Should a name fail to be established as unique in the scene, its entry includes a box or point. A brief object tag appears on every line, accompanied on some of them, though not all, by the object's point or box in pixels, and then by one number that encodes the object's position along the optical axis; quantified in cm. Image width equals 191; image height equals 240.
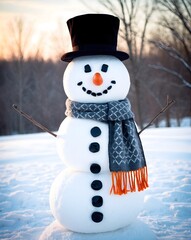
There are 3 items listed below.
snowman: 214
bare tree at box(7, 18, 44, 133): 1388
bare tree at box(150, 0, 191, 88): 915
